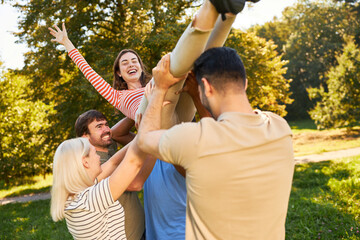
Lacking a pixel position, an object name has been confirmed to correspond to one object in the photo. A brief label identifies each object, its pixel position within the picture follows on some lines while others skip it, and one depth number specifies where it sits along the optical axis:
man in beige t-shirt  1.29
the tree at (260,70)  10.03
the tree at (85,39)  9.04
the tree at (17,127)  13.50
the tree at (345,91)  17.25
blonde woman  1.74
